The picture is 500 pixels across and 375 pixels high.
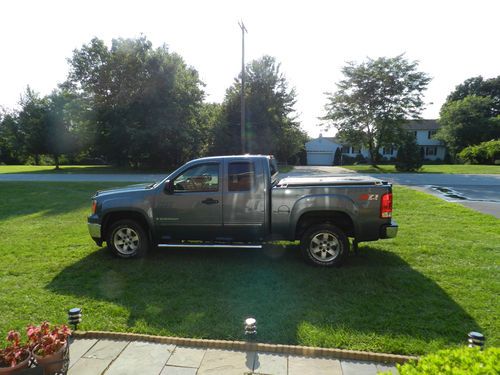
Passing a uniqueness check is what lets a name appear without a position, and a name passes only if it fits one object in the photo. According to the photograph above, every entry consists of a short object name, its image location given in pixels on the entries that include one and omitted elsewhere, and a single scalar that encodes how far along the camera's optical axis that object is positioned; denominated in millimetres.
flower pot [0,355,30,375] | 2322
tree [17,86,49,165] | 28797
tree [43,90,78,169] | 28875
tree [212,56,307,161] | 30659
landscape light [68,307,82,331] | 3590
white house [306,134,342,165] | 57281
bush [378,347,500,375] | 1521
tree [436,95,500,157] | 46281
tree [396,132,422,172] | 28734
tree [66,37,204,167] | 27281
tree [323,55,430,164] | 30094
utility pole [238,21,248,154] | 19531
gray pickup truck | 5117
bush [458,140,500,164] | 37844
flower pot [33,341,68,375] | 2451
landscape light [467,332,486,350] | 2923
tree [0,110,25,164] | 31875
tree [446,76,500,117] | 59781
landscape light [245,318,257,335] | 3258
